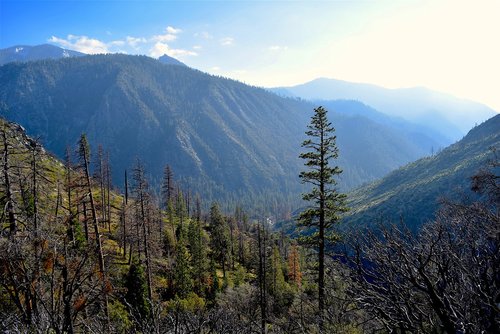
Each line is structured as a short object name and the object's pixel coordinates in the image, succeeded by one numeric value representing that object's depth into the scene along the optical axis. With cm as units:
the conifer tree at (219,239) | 5422
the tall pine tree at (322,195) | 1858
